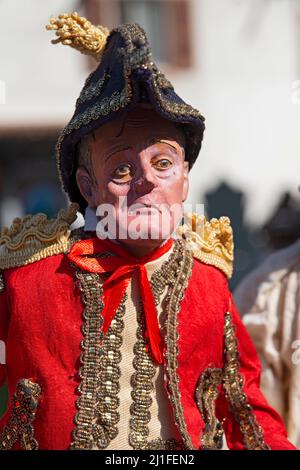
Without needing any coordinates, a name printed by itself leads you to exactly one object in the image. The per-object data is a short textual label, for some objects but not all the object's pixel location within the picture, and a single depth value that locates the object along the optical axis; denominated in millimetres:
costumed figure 3957
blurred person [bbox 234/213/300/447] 4189
